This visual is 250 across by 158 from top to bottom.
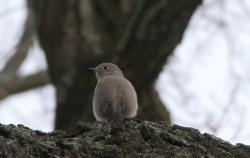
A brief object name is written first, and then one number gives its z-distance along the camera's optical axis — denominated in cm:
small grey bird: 961
